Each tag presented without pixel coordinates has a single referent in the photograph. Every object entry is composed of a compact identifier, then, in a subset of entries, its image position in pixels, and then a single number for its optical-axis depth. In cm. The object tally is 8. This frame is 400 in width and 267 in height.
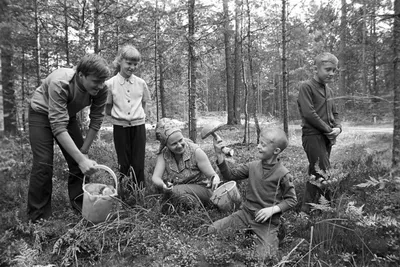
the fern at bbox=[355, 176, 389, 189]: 211
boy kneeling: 284
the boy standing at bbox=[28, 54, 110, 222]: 303
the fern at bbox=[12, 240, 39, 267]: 237
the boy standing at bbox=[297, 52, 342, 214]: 367
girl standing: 412
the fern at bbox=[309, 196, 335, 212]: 257
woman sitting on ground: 356
